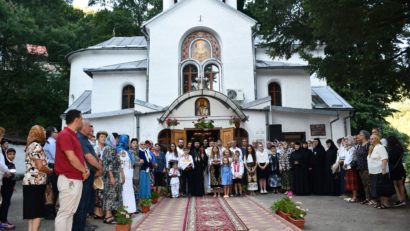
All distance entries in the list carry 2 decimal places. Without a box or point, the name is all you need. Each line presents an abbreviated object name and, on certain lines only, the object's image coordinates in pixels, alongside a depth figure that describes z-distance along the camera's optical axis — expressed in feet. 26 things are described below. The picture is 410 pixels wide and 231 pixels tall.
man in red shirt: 14.65
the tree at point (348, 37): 23.67
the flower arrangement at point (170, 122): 54.90
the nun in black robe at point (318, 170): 39.58
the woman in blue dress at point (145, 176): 32.76
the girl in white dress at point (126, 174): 26.50
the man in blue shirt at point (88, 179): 17.24
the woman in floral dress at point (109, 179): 23.99
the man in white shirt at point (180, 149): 41.63
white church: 56.08
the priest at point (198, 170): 40.68
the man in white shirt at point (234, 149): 41.29
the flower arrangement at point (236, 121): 55.26
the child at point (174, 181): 39.96
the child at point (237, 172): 39.70
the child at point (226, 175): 39.47
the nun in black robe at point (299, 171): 39.29
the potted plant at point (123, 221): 19.99
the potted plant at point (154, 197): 34.57
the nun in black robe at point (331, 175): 38.81
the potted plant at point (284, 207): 23.17
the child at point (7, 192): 22.49
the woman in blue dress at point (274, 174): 42.09
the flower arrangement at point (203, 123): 55.26
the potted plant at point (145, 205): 27.96
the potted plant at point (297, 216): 21.89
